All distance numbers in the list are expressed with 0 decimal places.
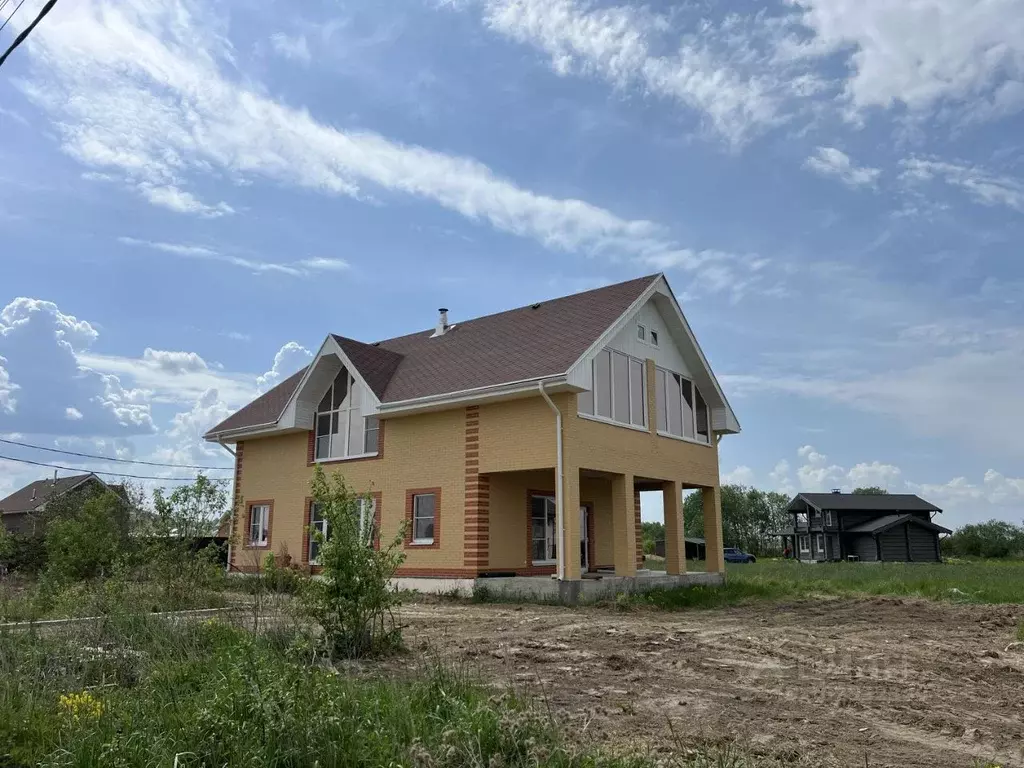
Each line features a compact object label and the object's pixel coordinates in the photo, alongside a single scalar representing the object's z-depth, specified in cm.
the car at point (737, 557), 6340
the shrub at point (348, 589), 838
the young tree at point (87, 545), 1262
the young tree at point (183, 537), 1049
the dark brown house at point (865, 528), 5903
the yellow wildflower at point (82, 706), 519
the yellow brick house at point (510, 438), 1738
